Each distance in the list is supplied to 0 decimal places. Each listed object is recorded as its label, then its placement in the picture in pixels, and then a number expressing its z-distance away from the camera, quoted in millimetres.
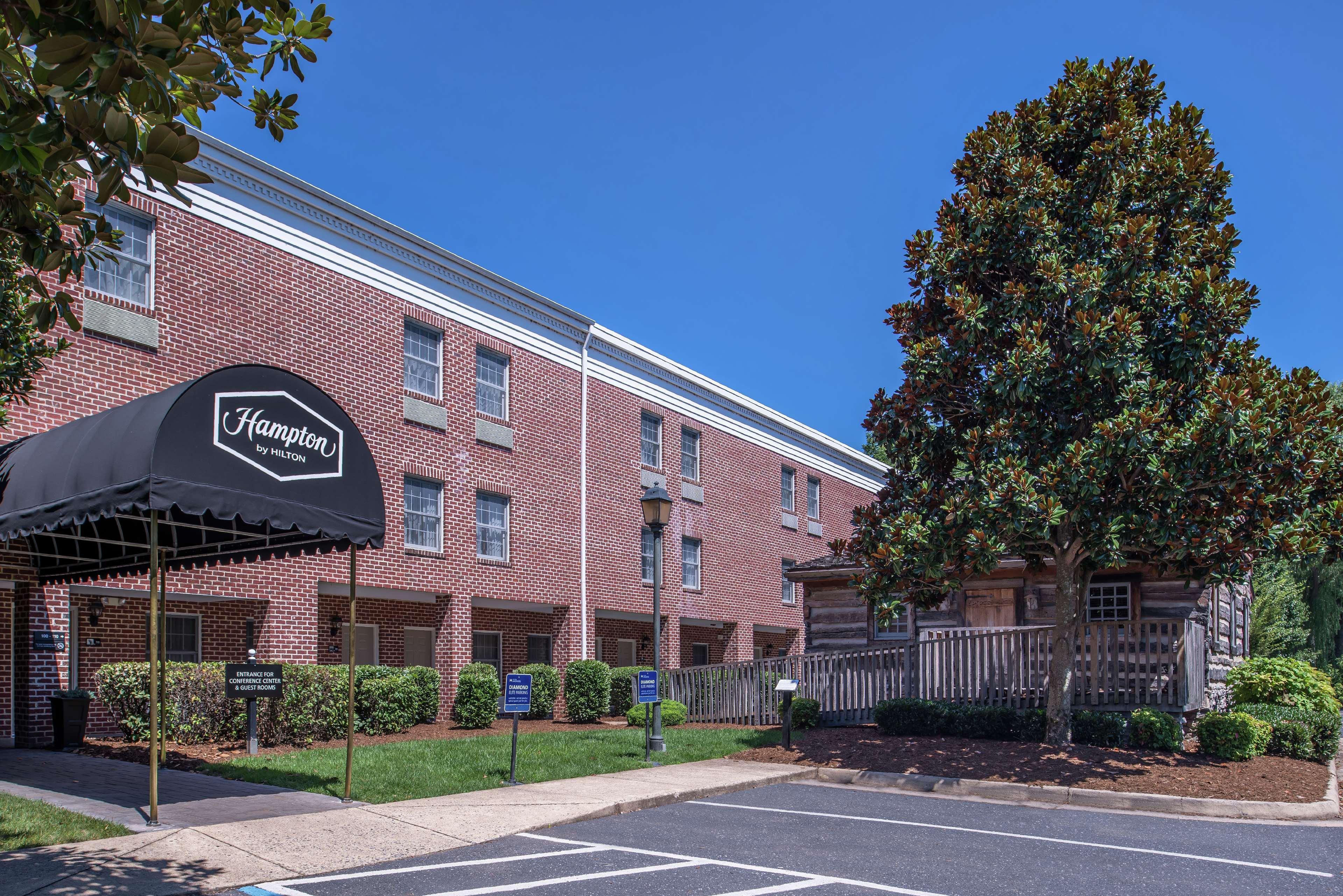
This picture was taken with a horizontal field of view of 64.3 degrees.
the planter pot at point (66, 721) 15109
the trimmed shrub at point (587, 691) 23906
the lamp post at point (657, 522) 16188
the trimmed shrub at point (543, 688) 23750
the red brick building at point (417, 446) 17250
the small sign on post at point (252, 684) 14758
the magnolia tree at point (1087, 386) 13242
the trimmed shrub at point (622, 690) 25500
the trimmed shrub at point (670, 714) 20719
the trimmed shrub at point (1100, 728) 15867
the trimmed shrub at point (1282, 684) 18562
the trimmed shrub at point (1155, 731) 15602
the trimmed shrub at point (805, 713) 19406
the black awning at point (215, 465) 9328
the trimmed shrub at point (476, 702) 20719
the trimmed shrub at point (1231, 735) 15188
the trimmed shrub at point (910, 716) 17438
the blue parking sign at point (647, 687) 15086
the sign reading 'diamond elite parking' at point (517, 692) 12406
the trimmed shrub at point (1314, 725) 16594
